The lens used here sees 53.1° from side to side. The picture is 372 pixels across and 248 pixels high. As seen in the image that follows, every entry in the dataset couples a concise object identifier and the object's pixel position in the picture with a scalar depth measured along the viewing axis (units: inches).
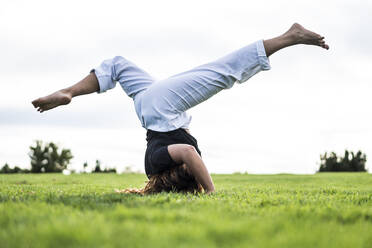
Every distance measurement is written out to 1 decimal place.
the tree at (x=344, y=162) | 858.8
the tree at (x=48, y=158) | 1091.3
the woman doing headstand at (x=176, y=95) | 151.1
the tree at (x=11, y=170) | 809.9
